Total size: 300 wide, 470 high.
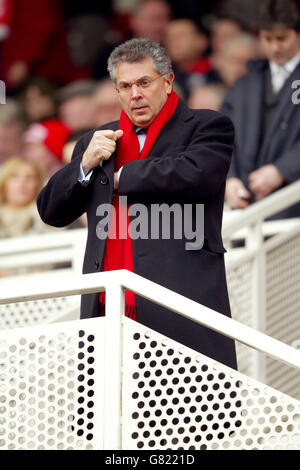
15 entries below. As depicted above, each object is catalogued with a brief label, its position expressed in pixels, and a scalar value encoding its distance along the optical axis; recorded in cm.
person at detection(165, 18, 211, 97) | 1692
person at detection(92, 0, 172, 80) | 1786
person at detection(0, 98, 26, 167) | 1833
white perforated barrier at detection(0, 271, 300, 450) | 810
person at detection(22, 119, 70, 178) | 1766
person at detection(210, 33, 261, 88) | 1644
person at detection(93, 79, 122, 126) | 1726
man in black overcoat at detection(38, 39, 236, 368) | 867
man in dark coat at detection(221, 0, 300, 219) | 1326
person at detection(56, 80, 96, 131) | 1777
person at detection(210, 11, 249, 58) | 1687
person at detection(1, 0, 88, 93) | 1903
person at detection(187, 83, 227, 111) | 1627
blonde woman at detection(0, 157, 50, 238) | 1717
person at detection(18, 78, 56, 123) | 1850
